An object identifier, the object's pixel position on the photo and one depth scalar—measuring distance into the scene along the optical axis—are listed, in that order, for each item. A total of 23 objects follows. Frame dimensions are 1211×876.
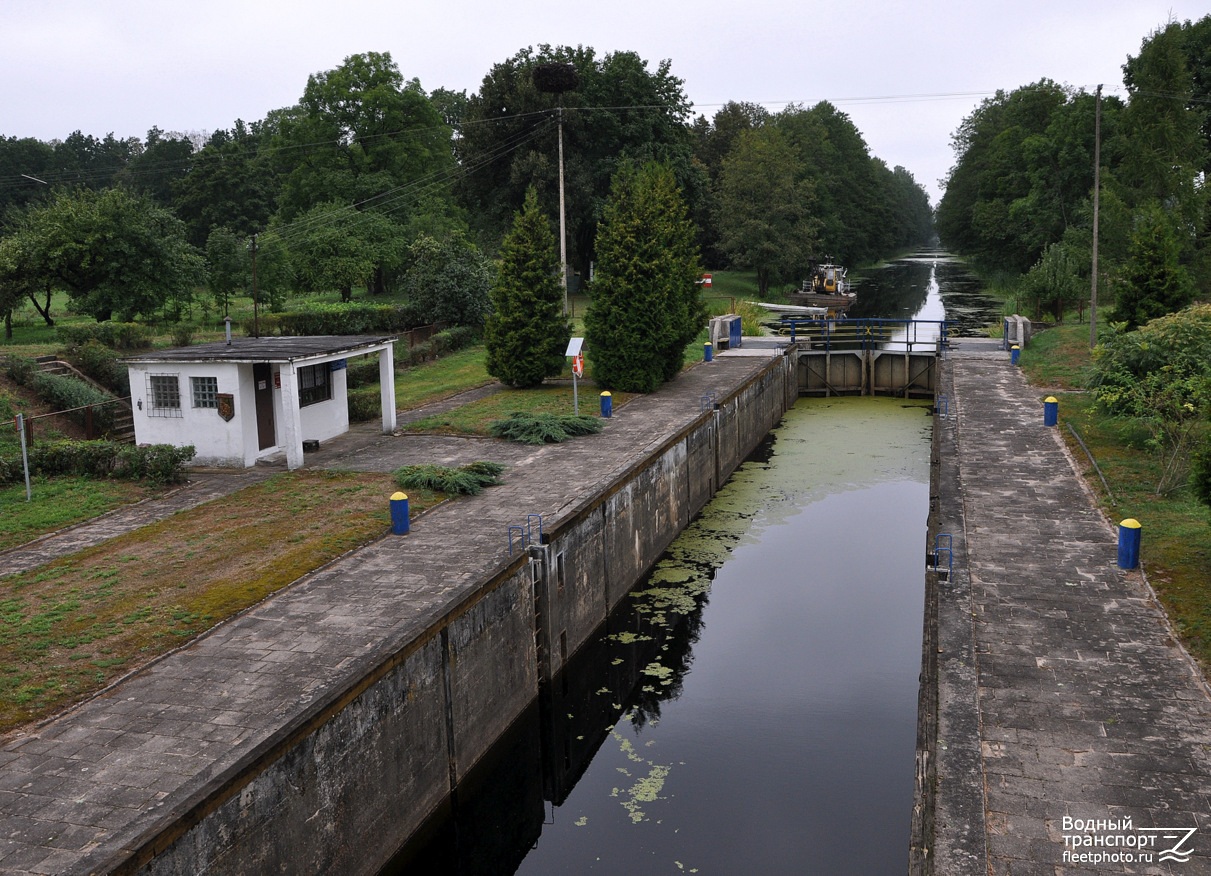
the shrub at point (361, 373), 28.17
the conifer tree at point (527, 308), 27.58
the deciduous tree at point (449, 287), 36.88
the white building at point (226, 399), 18.78
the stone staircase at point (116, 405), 22.41
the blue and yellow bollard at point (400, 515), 14.91
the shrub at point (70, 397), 22.70
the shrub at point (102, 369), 25.20
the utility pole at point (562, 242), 33.64
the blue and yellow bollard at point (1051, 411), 23.38
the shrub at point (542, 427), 21.61
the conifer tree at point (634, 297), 27.86
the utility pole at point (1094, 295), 32.53
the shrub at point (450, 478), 17.42
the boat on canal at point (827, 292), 58.28
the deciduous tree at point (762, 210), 59.75
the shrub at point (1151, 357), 19.48
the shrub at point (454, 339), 34.80
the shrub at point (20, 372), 23.36
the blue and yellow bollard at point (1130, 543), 13.72
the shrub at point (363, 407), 23.69
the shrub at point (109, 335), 26.91
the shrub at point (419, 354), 32.94
